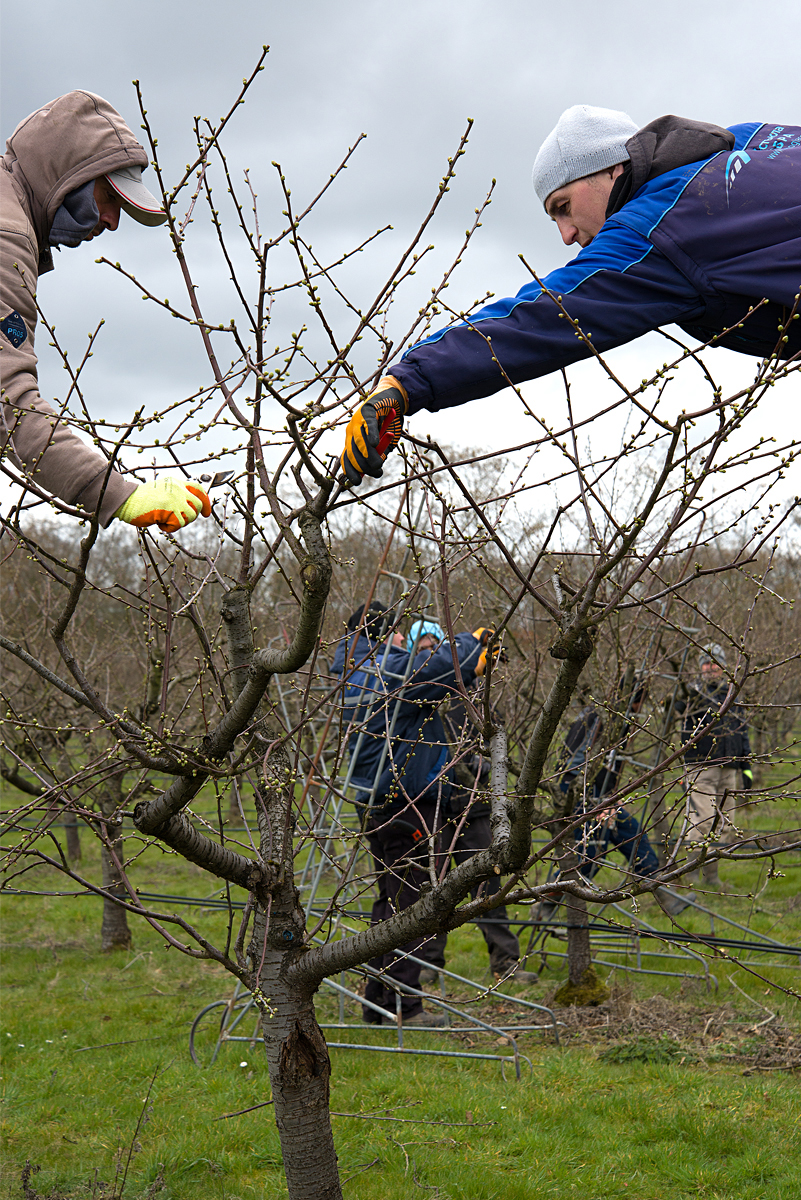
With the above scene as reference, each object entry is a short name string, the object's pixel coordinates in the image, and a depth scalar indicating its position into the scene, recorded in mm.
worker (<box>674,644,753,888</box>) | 6547
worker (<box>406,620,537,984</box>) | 5926
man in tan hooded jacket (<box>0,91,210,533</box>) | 2084
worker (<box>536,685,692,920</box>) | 5328
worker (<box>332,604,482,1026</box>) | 5125
